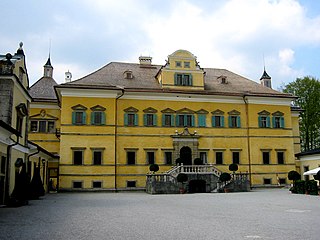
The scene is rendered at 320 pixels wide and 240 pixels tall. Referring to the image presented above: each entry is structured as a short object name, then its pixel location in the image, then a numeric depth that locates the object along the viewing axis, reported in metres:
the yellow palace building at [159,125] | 34.69
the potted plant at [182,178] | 31.19
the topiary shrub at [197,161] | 34.03
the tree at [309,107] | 50.03
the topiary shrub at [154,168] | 32.72
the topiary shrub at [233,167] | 33.88
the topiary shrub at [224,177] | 31.81
